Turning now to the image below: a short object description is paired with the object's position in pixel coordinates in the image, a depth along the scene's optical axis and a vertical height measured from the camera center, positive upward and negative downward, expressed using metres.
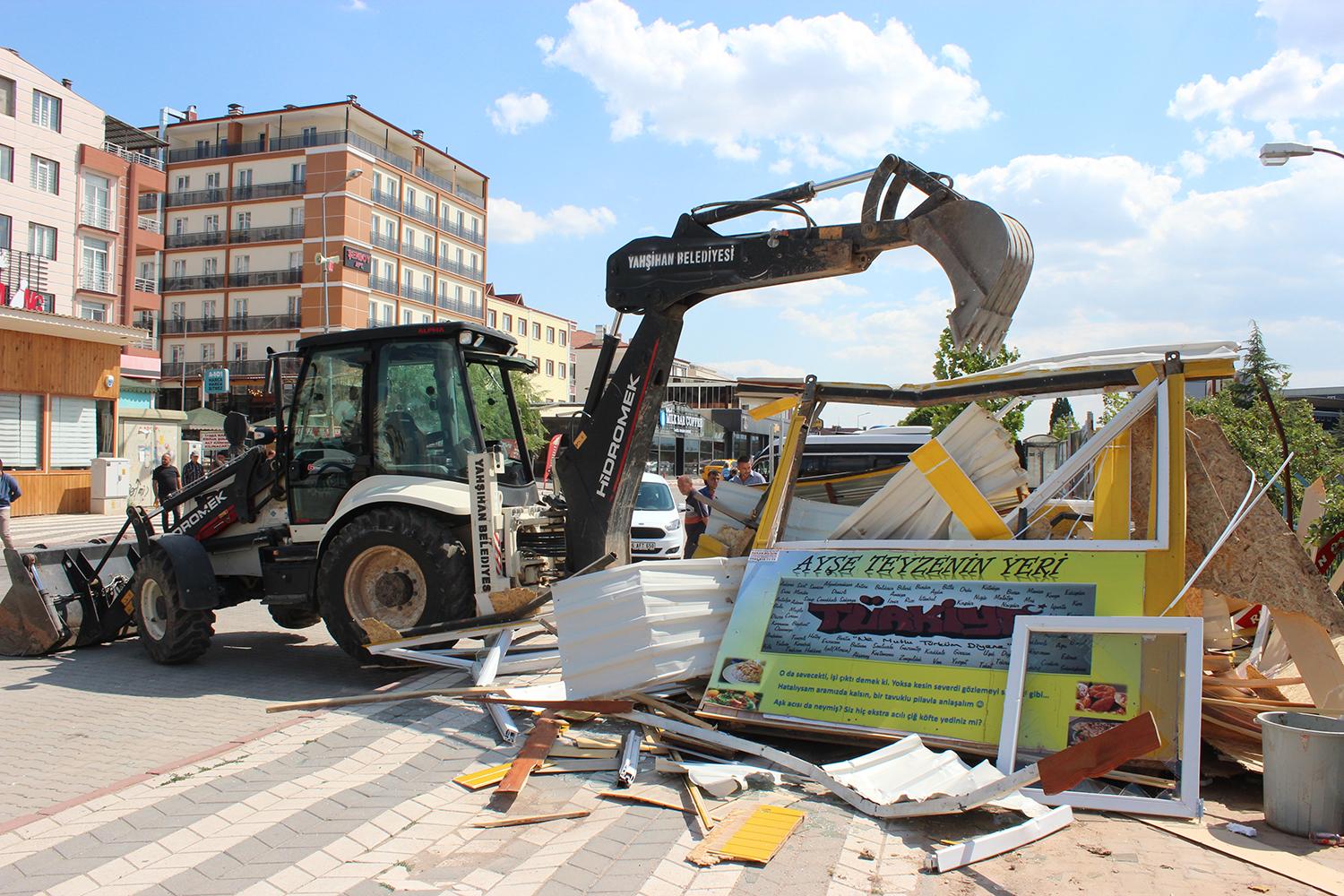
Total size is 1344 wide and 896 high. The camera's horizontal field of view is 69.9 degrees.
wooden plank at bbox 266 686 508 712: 6.39 -1.75
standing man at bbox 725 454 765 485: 12.89 -0.32
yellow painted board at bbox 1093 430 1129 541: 5.29 -0.17
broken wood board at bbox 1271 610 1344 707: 4.90 -0.95
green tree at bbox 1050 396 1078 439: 27.09 +1.04
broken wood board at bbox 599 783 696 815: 4.52 -1.68
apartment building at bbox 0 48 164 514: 24.19 +5.98
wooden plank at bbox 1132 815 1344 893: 3.67 -1.57
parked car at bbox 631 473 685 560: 14.56 -1.25
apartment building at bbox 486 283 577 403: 72.06 +8.59
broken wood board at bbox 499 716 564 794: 4.68 -1.64
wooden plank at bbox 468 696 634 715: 5.58 -1.53
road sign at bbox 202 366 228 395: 37.28 +2.05
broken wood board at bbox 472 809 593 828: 4.32 -1.70
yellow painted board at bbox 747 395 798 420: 6.82 +0.32
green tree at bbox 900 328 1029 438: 19.12 +2.13
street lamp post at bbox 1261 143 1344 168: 14.96 +4.95
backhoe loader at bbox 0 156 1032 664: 6.02 -0.28
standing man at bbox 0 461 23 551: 13.55 -0.97
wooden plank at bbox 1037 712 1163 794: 3.79 -1.19
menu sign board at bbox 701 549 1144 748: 4.85 -1.01
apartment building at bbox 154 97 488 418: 57.50 +12.51
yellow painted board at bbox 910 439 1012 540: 5.54 -0.20
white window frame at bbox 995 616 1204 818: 4.23 -1.13
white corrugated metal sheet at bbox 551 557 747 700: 5.68 -1.10
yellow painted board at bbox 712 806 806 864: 3.91 -1.63
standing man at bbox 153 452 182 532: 18.39 -0.93
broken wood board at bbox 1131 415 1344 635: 4.91 -0.44
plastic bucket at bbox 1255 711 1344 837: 4.12 -1.35
